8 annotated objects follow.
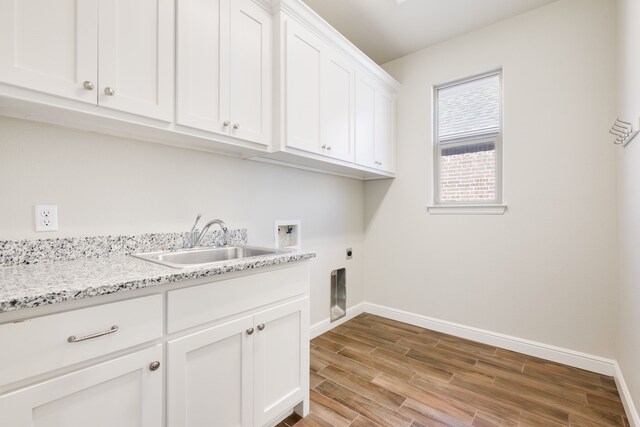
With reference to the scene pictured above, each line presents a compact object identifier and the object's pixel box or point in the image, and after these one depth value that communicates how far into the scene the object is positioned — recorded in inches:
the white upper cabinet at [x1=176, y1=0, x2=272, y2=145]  55.7
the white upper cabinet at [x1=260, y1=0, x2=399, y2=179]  71.3
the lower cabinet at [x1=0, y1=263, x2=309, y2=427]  31.8
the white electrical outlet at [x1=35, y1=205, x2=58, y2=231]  50.0
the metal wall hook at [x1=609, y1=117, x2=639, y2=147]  62.0
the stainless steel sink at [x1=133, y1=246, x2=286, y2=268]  62.7
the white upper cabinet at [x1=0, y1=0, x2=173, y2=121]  39.2
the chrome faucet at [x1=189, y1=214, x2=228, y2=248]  69.9
